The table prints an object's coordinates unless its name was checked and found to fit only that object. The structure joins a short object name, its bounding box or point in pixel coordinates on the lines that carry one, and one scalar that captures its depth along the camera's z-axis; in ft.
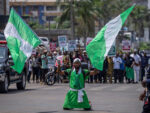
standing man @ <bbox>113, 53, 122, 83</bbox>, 113.09
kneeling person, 52.75
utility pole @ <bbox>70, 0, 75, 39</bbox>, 197.45
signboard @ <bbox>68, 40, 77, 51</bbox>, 147.13
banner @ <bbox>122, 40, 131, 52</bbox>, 141.59
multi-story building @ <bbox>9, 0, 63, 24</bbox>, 363.68
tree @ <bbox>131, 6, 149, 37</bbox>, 360.89
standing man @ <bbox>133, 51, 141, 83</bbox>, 114.62
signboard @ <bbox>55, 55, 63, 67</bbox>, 106.01
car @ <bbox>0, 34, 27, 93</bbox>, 74.79
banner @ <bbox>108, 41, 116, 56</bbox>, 122.52
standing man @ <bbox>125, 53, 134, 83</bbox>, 114.11
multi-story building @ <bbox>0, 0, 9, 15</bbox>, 183.05
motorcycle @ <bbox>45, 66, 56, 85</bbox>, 100.68
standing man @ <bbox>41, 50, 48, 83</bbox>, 105.81
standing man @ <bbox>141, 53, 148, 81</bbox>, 120.98
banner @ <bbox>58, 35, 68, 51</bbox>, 145.18
